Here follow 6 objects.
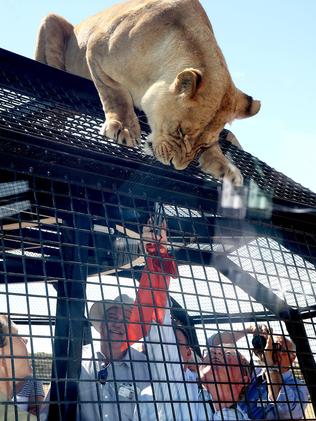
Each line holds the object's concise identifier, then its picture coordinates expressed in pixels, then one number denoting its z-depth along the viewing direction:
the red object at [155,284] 2.29
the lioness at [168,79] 4.11
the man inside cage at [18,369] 2.60
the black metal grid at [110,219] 2.19
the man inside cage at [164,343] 2.19
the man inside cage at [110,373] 2.95
